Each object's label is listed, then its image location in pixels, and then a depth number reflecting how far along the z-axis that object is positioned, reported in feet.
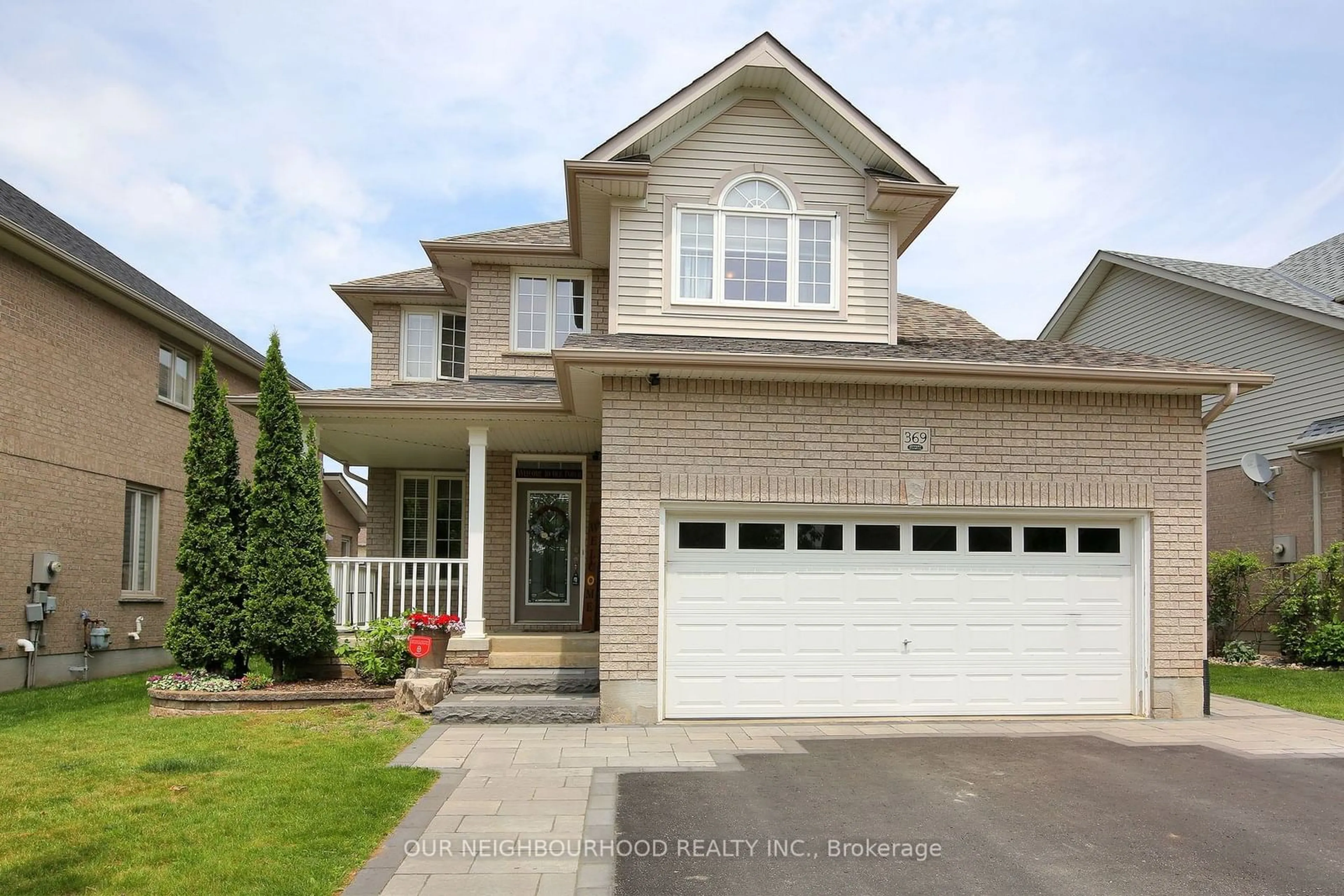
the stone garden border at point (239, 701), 34.99
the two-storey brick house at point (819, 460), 33.09
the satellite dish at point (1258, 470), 55.57
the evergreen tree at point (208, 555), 36.91
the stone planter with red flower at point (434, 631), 37.29
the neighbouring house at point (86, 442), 42.78
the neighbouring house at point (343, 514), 90.12
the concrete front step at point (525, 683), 35.42
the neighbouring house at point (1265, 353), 53.78
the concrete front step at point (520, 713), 32.40
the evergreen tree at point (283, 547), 36.78
